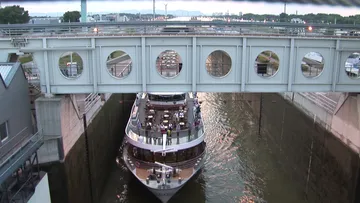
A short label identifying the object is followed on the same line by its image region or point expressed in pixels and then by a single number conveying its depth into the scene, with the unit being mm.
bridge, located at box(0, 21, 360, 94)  20812
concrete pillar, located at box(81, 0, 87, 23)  57750
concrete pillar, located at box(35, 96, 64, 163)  20938
